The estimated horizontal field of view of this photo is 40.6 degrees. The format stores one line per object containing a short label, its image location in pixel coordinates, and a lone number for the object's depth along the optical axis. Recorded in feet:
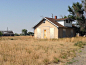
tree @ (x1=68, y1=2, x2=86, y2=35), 103.54
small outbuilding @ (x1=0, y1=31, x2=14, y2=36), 192.32
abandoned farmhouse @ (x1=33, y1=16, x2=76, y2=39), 88.07
